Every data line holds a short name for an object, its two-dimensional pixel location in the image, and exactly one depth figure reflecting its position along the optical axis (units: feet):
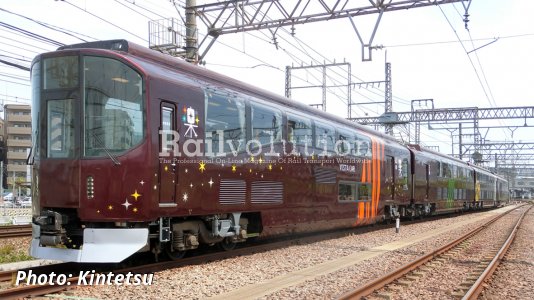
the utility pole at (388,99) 112.98
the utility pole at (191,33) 46.65
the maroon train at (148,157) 24.36
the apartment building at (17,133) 228.02
